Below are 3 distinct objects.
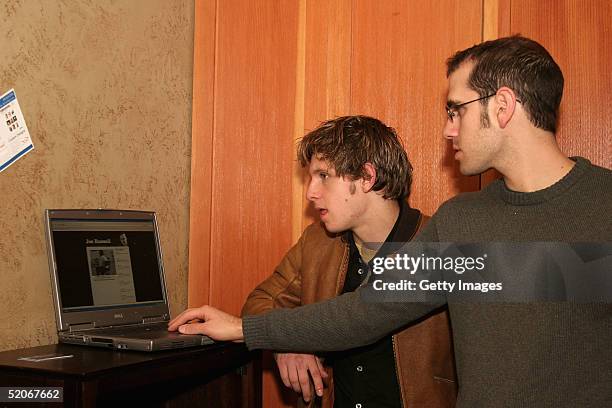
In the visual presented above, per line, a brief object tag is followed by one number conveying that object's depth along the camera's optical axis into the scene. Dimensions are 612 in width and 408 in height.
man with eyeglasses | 1.42
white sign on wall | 1.76
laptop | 1.79
